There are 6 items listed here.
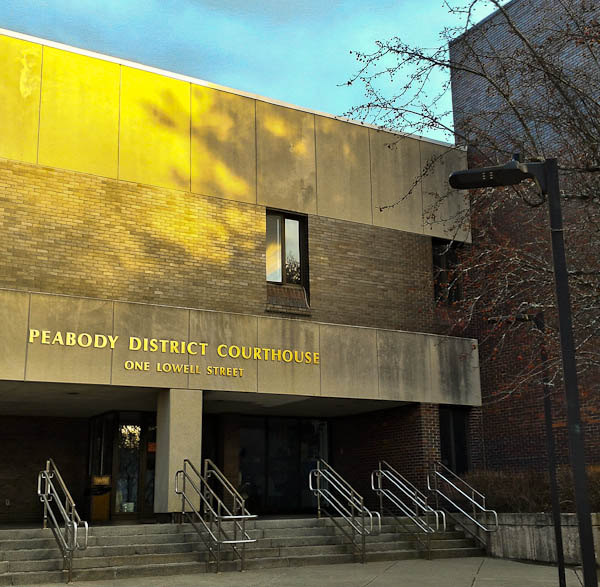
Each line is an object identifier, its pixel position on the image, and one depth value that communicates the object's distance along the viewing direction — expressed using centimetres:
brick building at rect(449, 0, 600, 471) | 1723
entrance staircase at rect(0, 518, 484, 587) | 1256
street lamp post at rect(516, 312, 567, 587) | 1005
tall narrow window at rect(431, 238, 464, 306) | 2133
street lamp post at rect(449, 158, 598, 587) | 608
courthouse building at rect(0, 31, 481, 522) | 1619
